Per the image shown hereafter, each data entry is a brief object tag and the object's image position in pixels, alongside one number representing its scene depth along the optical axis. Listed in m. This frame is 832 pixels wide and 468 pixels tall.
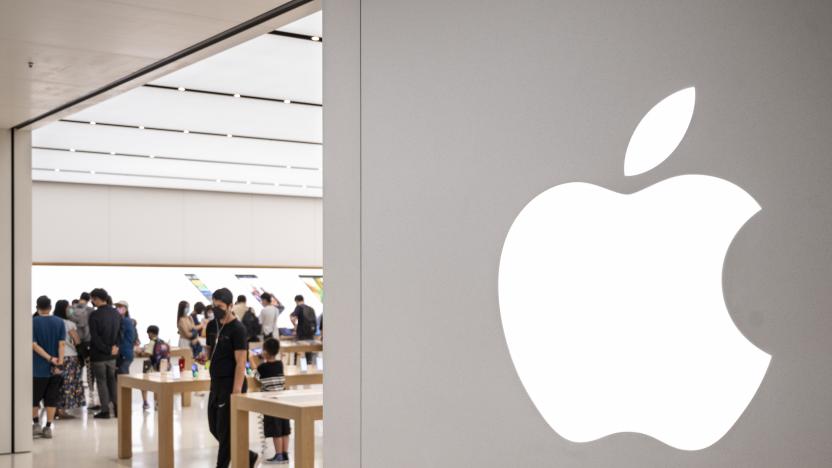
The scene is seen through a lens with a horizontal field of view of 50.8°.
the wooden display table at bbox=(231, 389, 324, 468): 6.15
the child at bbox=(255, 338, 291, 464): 7.21
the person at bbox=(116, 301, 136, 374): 11.96
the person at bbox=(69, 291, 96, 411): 12.01
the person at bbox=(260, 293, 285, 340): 14.38
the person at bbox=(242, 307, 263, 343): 11.44
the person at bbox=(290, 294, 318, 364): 15.05
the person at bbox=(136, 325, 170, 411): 12.19
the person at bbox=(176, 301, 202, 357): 14.05
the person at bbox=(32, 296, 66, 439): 9.89
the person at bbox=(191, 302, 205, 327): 15.27
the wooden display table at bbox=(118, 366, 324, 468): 7.81
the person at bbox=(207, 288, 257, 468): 7.01
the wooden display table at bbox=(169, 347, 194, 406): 13.84
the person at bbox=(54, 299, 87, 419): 11.25
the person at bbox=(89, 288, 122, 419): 11.19
